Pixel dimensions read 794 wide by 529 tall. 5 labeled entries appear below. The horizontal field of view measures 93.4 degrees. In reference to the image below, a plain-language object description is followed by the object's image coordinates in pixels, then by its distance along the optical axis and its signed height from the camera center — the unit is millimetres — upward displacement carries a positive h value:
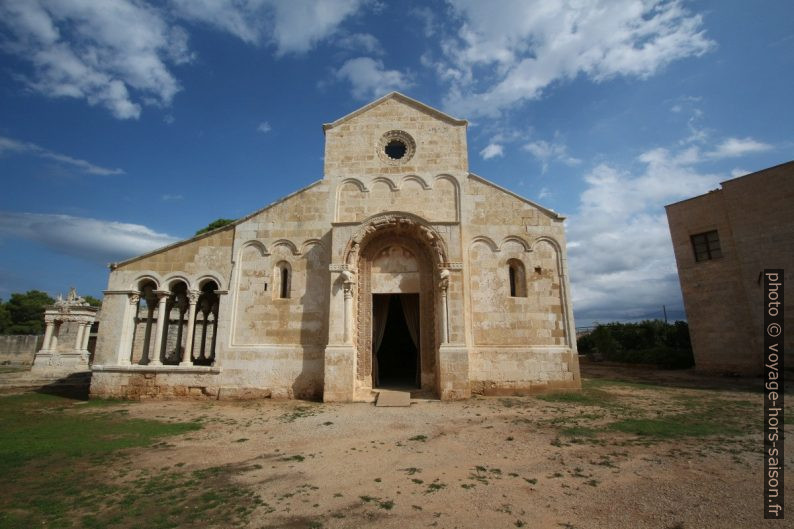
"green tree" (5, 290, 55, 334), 47178 +3797
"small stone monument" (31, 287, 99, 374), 22364 +311
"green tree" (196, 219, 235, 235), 29781 +9068
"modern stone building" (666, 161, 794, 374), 17297 +3788
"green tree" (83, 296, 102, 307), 48375 +5051
